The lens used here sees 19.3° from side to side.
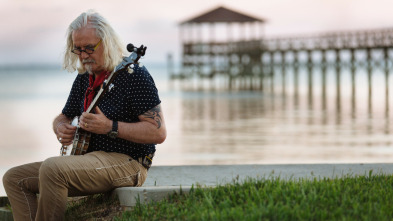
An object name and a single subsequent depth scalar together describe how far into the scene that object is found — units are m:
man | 7.36
